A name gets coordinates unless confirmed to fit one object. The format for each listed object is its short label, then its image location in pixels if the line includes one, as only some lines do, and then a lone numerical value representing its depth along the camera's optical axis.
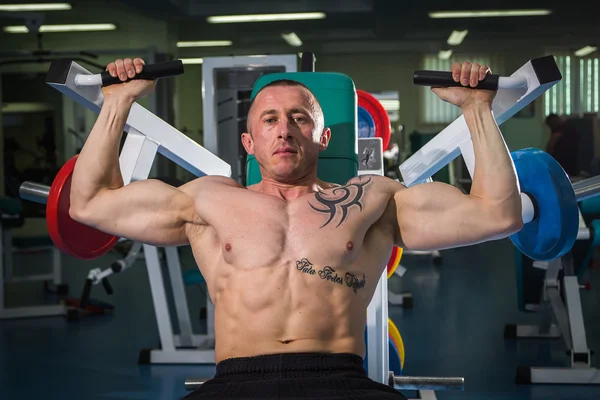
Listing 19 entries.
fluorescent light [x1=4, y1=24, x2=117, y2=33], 8.12
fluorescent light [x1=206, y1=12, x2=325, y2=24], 7.92
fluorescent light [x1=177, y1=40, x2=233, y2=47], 7.94
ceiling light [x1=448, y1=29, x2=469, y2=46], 7.75
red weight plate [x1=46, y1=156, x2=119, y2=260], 1.96
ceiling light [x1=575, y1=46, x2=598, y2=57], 7.59
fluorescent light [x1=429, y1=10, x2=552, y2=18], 7.68
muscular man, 1.56
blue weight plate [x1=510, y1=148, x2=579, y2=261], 1.84
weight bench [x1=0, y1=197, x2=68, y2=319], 4.73
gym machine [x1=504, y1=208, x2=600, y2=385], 3.07
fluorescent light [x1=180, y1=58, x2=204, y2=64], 7.95
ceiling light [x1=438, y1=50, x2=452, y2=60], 7.75
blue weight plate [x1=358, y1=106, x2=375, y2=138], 2.87
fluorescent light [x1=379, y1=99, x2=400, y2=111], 7.81
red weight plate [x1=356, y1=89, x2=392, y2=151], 2.82
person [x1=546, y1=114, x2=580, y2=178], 7.42
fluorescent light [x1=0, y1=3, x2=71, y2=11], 7.98
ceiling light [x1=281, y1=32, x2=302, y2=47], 7.98
